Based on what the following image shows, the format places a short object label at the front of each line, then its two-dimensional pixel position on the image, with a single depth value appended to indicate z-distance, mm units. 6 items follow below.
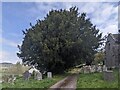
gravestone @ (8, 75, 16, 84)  7074
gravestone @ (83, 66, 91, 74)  9441
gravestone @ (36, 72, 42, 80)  7516
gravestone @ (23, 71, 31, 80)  7693
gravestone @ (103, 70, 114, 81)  5618
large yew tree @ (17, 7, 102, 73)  9297
